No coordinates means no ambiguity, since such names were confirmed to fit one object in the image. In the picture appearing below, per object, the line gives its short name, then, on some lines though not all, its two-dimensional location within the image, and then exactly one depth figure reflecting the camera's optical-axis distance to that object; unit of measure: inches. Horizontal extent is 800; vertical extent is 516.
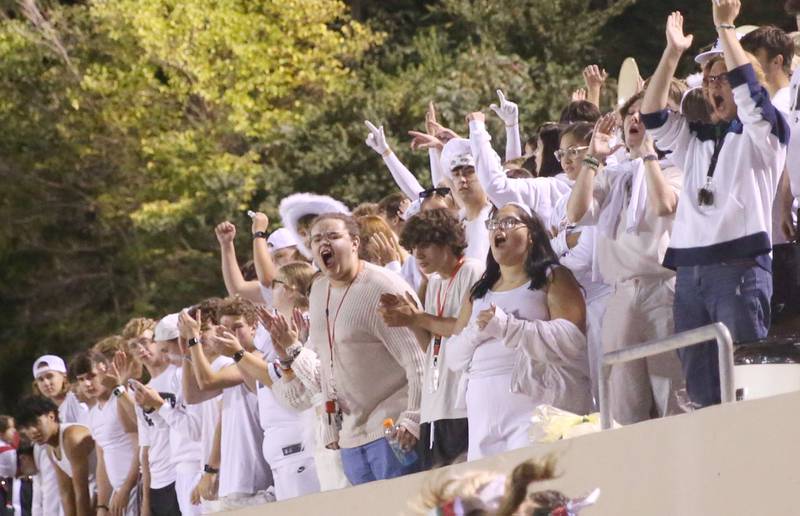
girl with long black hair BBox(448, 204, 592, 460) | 523.8
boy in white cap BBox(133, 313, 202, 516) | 746.8
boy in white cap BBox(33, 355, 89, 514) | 887.7
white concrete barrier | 413.7
